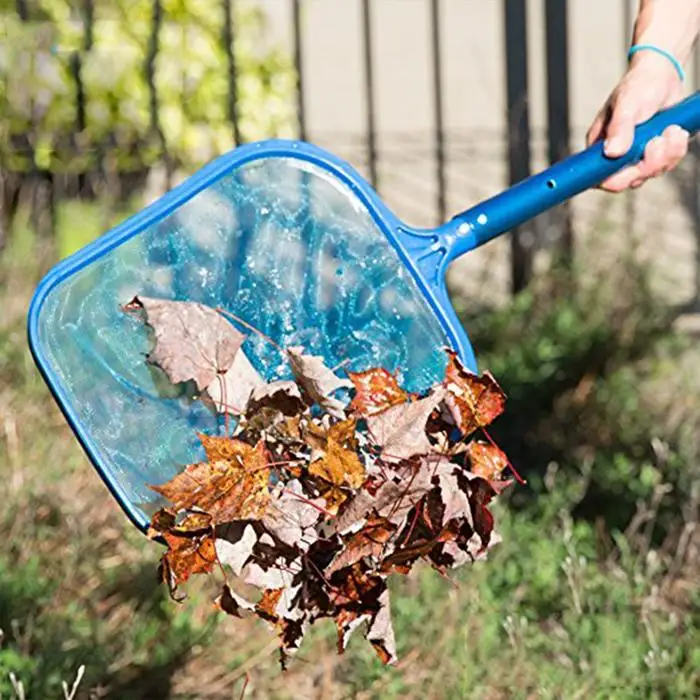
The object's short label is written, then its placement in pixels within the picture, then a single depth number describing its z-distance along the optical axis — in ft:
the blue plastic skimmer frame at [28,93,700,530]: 6.73
